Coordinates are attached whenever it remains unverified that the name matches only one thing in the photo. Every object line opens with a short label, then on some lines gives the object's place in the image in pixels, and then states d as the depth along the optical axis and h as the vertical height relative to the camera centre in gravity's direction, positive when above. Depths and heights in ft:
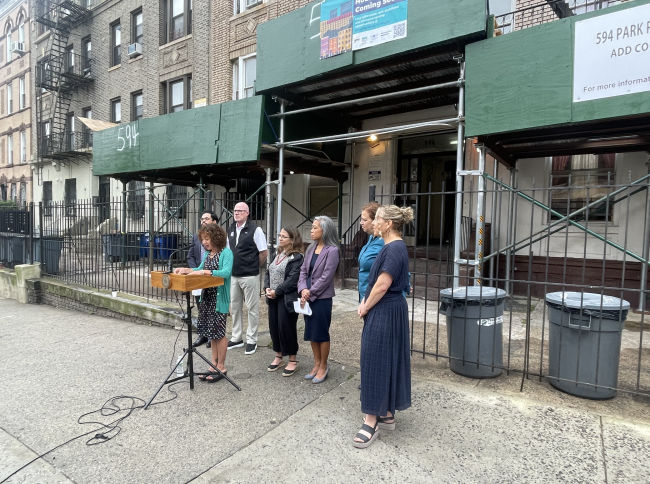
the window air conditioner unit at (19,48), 74.23 +31.74
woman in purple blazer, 12.79 -1.96
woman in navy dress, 9.60 -2.81
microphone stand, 12.77 -4.83
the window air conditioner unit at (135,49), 52.65 +22.59
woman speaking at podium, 13.43 -2.74
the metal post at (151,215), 31.45 +0.33
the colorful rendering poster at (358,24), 21.02 +11.12
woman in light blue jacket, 11.96 -0.76
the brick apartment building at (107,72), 47.19 +20.04
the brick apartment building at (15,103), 74.74 +22.47
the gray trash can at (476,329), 13.17 -3.51
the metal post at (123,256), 29.16 -2.88
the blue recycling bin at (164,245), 39.40 -2.66
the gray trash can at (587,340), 11.35 -3.35
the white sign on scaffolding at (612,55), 15.72 +7.10
